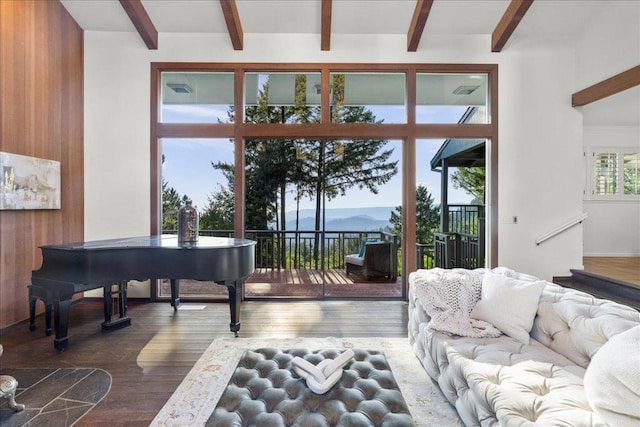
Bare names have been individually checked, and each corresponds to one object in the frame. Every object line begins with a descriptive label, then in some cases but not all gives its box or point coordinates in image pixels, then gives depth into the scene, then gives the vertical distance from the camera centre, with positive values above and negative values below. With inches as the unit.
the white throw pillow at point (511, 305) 86.4 -26.4
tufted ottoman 54.8 -35.3
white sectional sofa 52.4 -32.4
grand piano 112.3 -19.5
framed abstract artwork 133.7 +13.8
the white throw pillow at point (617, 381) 48.9 -27.6
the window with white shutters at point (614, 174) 239.5 +28.6
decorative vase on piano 133.6 -5.0
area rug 79.4 -50.6
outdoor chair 189.9 -29.7
